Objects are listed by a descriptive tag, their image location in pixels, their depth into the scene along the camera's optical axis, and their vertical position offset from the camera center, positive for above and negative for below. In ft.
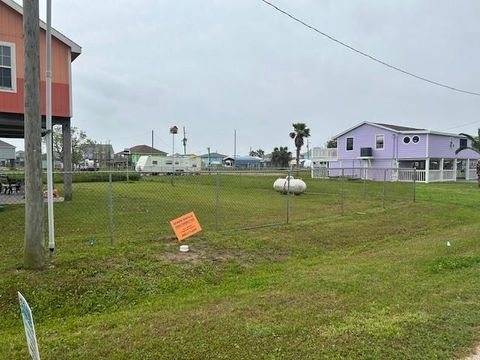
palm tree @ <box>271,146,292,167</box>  301.92 +7.84
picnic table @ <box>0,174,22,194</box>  62.03 -2.69
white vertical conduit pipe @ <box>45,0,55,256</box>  20.64 +2.44
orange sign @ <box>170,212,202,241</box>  27.32 -3.87
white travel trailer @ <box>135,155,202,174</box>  180.91 +2.32
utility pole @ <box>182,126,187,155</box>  293.35 +16.78
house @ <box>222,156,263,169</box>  348.55 +5.77
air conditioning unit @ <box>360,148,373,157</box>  140.56 +5.32
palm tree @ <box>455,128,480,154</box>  136.67 +8.01
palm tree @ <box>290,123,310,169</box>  206.39 +17.18
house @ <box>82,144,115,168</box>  223.06 +9.02
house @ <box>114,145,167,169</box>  265.05 +11.48
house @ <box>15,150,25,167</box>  327.82 +9.28
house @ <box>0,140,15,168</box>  181.57 +7.18
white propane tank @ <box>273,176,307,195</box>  74.18 -3.41
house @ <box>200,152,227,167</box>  392.27 +10.26
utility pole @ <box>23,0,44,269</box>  18.19 +1.89
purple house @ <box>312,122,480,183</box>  128.57 +5.29
